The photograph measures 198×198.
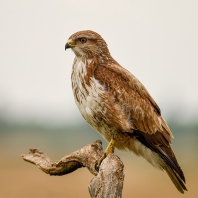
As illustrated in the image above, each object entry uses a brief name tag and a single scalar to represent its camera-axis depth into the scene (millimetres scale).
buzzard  22250
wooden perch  19141
